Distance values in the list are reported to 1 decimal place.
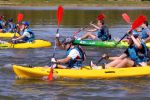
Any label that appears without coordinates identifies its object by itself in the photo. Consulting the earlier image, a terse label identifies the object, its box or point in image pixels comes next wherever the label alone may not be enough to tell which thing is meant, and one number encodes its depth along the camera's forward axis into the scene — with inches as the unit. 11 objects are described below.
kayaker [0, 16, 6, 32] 1086.4
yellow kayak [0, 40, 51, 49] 826.8
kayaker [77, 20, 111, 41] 884.2
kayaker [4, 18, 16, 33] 1050.8
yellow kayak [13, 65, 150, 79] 535.8
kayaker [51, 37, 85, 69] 545.0
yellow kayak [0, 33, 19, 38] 1012.5
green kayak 853.2
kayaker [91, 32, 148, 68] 561.0
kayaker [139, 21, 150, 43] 821.6
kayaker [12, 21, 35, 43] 826.8
